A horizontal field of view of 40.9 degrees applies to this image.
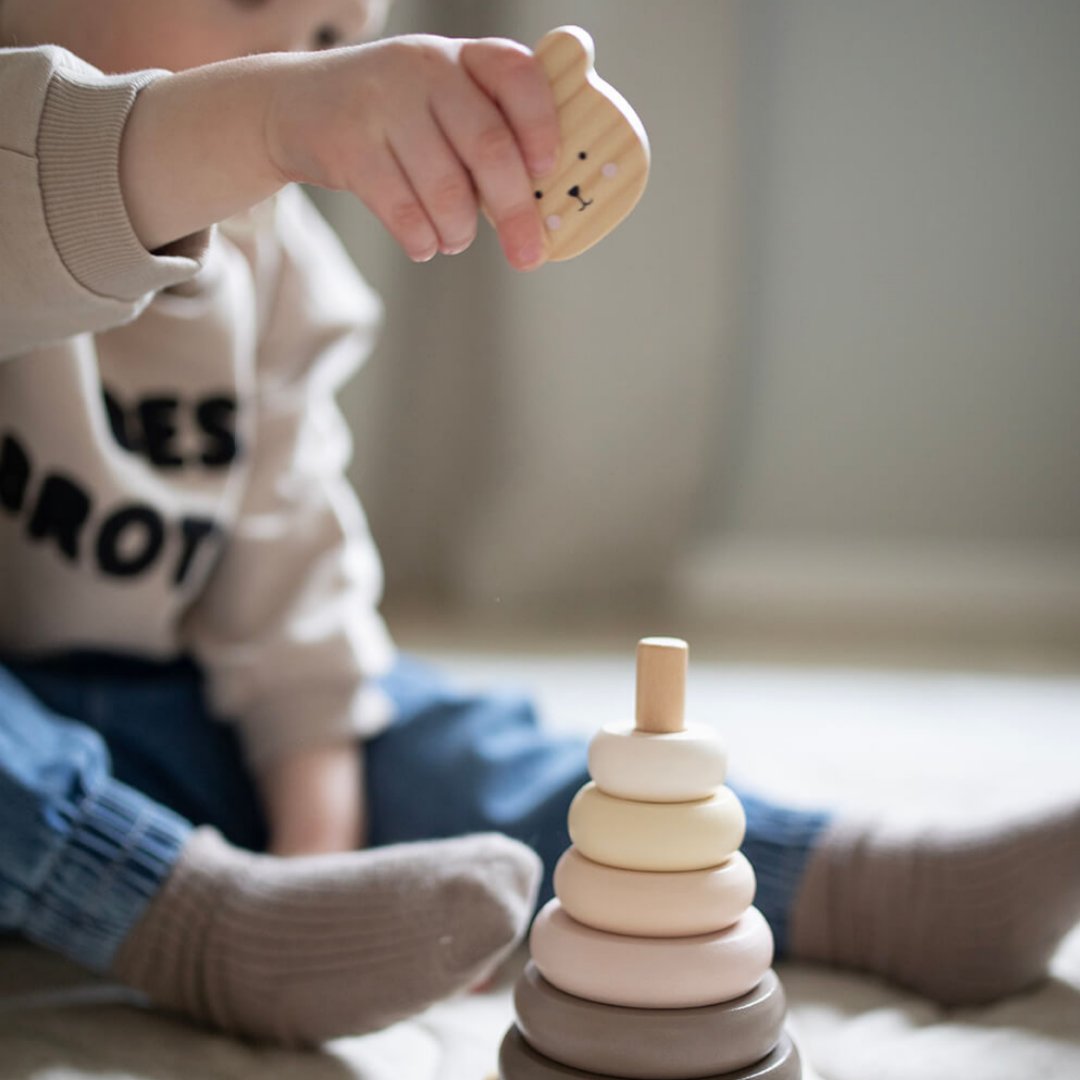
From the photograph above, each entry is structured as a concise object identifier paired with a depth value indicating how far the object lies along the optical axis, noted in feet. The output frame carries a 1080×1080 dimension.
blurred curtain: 5.48
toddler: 1.59
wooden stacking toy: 1.55
